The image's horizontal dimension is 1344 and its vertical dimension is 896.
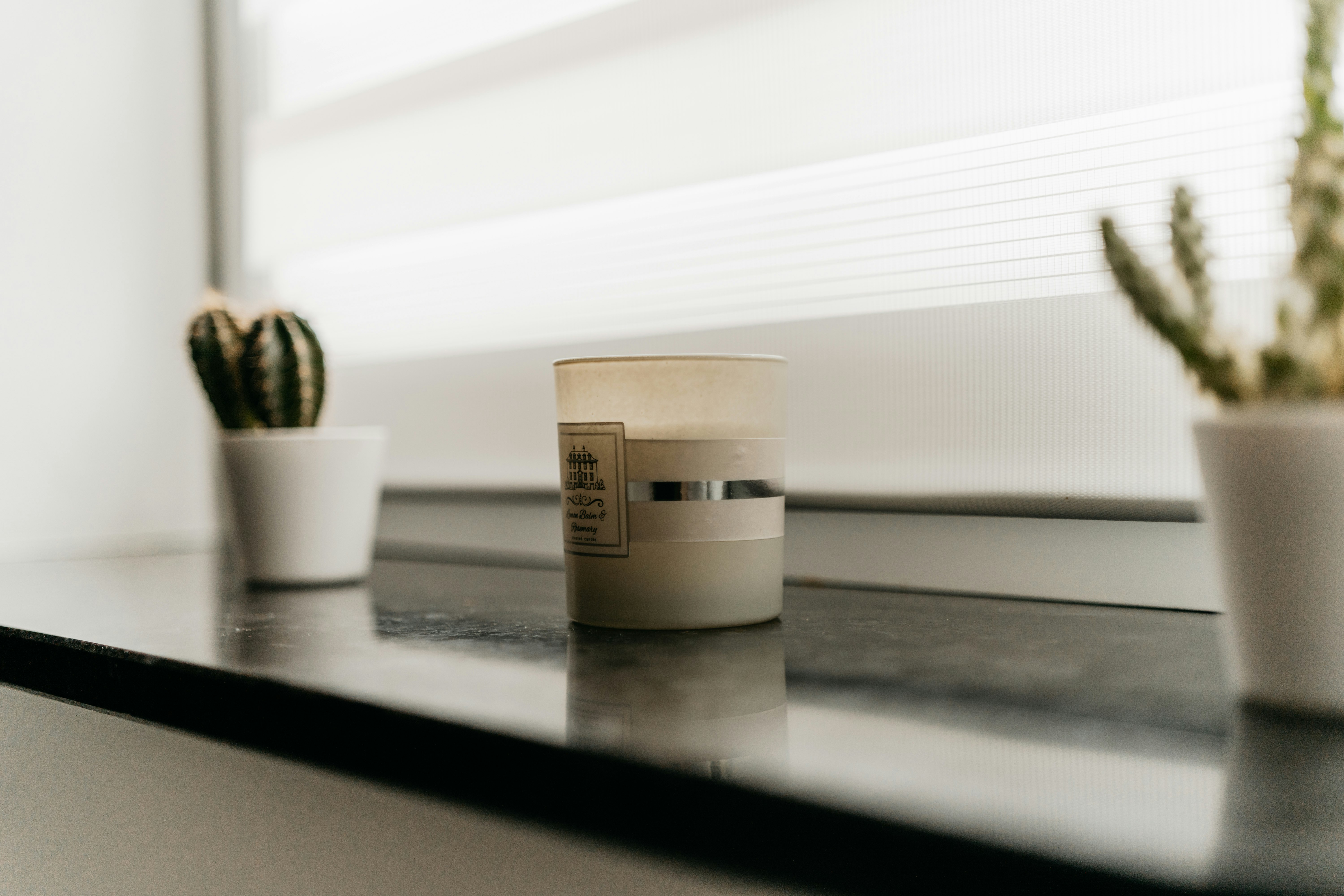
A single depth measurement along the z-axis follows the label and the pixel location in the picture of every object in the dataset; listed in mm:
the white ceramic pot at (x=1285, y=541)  358
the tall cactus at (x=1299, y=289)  358
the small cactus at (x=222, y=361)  781
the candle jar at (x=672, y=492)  531
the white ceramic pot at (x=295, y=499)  771
